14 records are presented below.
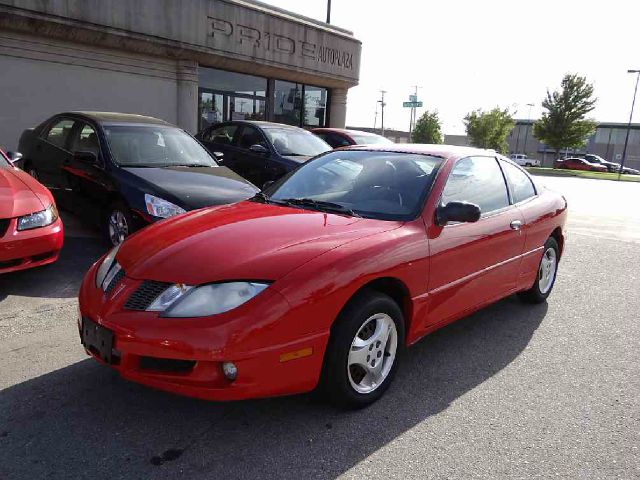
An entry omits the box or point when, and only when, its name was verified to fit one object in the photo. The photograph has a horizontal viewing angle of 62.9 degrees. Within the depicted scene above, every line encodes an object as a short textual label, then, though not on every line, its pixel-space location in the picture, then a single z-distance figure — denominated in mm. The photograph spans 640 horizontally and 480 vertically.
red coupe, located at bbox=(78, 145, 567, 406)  2416
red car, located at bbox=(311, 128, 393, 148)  11117
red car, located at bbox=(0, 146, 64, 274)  4234
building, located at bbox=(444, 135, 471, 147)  88562
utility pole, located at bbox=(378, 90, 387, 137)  76344
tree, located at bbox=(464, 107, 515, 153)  51562
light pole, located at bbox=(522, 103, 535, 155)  76106
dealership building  11273
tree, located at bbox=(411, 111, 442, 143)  54062
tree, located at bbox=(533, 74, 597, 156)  43812
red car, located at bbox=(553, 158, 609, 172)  48062
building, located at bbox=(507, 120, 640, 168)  70500
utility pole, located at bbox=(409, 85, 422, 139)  54625
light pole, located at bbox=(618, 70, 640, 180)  39362
